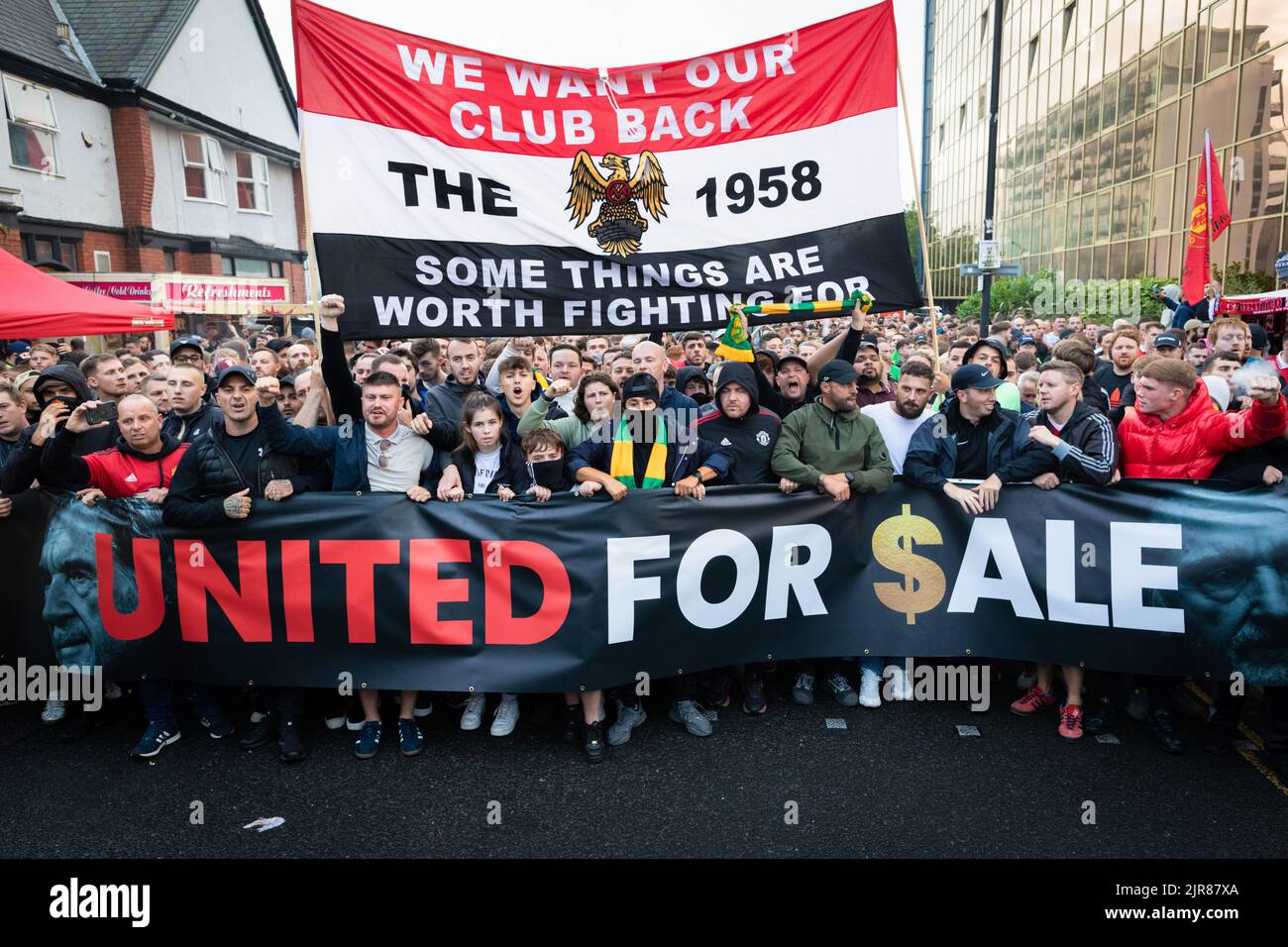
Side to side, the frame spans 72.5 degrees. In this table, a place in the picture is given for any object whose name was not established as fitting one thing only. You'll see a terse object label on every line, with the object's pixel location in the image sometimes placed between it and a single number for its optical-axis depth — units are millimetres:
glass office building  18859
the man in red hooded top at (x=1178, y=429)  4578
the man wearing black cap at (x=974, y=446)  4832
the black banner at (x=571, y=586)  4582
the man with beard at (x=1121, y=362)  7648
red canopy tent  7957
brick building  18609
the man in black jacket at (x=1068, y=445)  4703
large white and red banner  4922
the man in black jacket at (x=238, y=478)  4578
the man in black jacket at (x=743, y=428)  5109
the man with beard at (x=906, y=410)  5496
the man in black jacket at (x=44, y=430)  4746
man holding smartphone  4793
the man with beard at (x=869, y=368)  6602
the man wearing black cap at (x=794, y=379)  6000
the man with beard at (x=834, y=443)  4996
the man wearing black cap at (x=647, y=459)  4859
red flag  11023
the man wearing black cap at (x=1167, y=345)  8188
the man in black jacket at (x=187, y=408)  5531
